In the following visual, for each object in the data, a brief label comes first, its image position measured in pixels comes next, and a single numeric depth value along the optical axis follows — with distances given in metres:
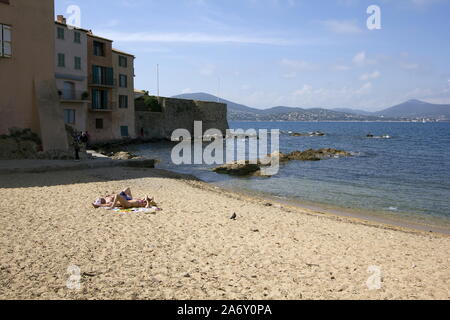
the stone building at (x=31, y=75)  20.91
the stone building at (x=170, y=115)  51.52
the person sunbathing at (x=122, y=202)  10.76
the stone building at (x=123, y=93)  43.09
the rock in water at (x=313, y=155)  32.95
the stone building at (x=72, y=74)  35.06
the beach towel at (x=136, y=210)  10.40
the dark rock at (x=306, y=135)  85.56
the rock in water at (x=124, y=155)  29.79
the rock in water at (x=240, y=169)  24.08
